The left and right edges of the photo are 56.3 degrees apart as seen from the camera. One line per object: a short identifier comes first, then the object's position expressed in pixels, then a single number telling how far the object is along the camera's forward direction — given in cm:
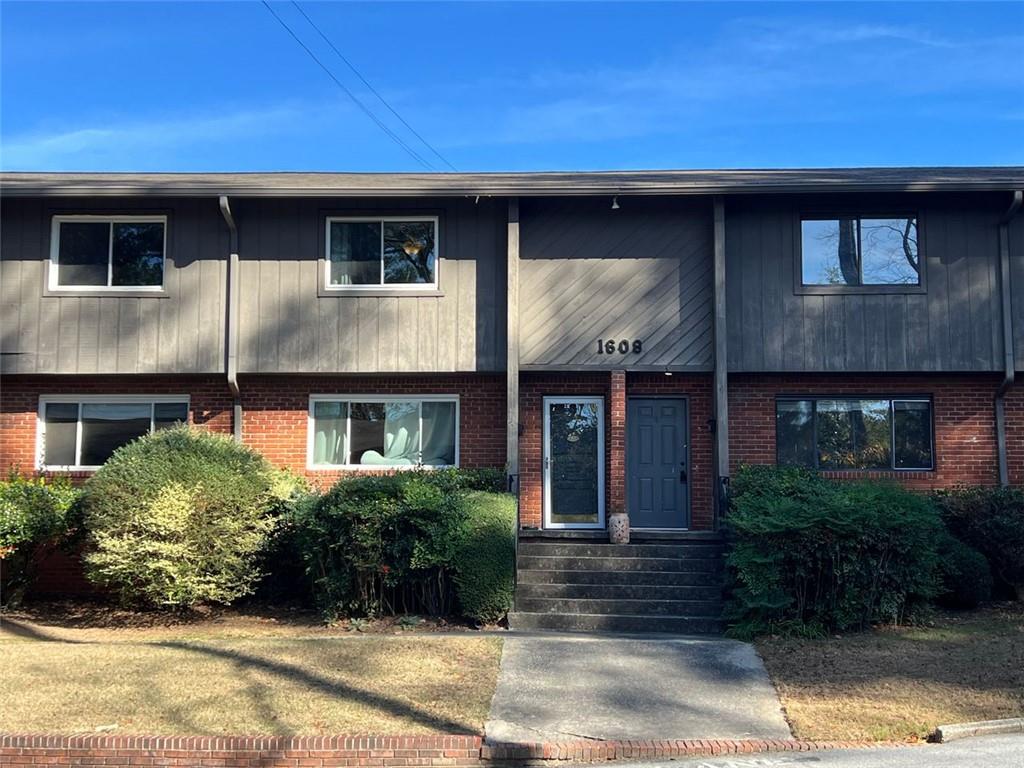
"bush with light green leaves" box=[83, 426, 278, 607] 1110
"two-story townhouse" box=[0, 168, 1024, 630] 1348
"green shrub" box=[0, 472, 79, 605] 1178
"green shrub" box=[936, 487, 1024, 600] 1178
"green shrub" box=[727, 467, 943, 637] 1053
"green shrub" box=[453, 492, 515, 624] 1098
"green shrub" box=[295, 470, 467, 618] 1102
